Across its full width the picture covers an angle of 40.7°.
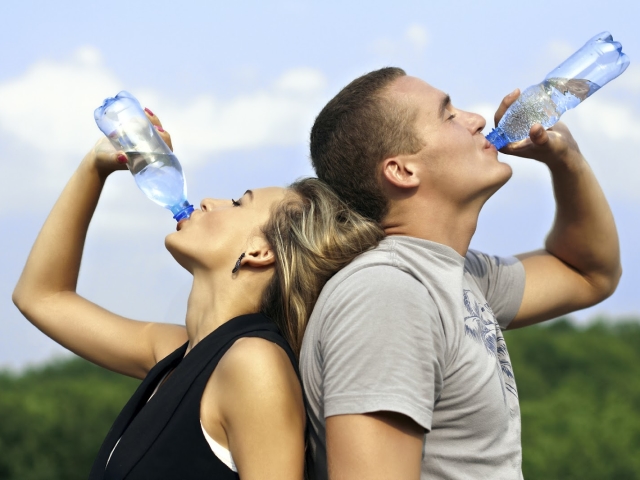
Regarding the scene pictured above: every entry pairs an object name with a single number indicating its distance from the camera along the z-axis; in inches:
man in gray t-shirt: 93.9
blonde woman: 102.3
